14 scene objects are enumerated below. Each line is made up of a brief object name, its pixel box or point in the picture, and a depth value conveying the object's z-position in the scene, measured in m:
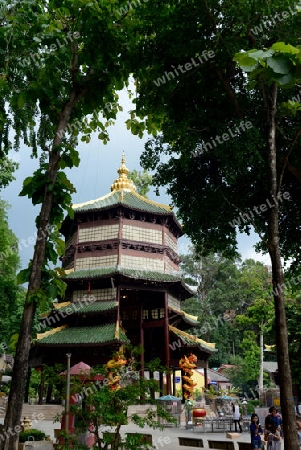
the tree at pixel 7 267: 22.31
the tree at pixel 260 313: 32.84
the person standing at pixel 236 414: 19.02
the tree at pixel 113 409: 6.59
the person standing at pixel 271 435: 9.52
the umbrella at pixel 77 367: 13.84
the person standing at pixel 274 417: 9.69
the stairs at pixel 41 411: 22.96
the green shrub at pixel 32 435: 12.25
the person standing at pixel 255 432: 9.64
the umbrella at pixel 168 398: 23.41
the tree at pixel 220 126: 8.61
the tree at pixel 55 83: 4.98
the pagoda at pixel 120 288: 25.20
